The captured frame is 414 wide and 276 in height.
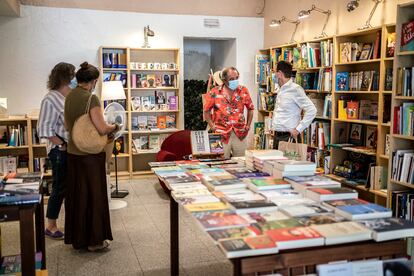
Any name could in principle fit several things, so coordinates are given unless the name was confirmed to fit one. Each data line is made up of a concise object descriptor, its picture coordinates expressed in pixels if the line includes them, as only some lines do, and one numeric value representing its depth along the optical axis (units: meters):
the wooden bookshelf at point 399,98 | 3.84
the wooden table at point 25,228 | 2.50
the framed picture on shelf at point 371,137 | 4.96
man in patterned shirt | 5.26
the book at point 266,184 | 2.59
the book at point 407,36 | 3.74
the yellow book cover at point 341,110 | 5.33
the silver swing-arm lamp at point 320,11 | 5.79
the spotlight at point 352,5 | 4.92
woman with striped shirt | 4.02
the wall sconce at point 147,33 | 6.81
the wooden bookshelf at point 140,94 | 6.86
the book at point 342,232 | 1.92
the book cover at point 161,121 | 7.21
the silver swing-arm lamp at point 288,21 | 6.61
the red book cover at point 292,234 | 1.90
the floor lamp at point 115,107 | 5.55
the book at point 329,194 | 2.40
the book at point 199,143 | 3.79
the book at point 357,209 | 2.14
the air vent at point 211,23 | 7.41
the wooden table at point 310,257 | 1.82
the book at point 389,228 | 1.95
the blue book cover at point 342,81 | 5.28
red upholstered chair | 6.21
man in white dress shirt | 4.69
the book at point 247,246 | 1.78
